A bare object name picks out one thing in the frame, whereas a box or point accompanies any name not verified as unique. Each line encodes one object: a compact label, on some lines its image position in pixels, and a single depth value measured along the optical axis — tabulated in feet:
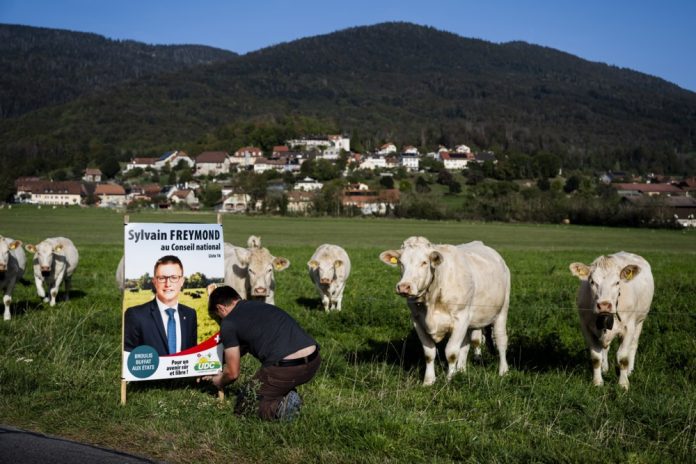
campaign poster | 31.35
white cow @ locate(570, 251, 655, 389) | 33.76
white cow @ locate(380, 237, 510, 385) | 34.27
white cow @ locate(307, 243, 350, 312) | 61.98
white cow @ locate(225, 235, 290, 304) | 47.74
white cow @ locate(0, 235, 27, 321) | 54.95
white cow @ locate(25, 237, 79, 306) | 64.34
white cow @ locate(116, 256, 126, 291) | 59.98
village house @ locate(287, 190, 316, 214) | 351.67
